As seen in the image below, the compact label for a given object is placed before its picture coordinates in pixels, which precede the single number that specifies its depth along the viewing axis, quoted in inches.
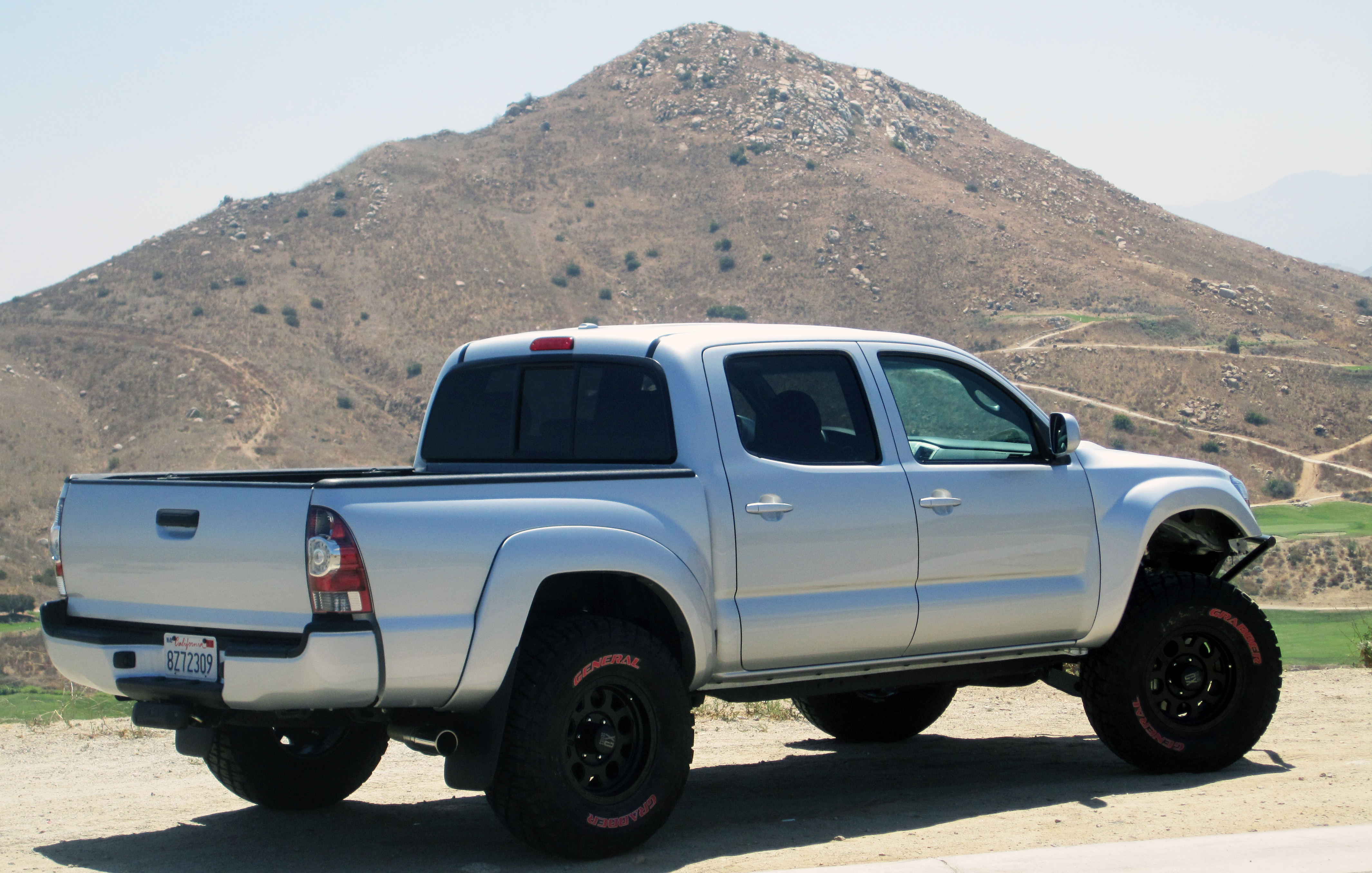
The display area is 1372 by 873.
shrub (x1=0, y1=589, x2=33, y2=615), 1631.9
